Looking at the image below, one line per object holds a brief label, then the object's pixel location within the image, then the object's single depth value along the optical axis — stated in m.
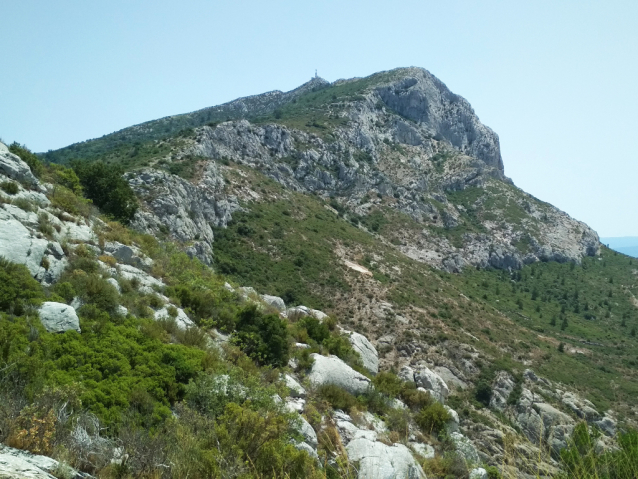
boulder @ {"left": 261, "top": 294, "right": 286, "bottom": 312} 21.81
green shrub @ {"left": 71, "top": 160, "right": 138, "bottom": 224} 24.01
